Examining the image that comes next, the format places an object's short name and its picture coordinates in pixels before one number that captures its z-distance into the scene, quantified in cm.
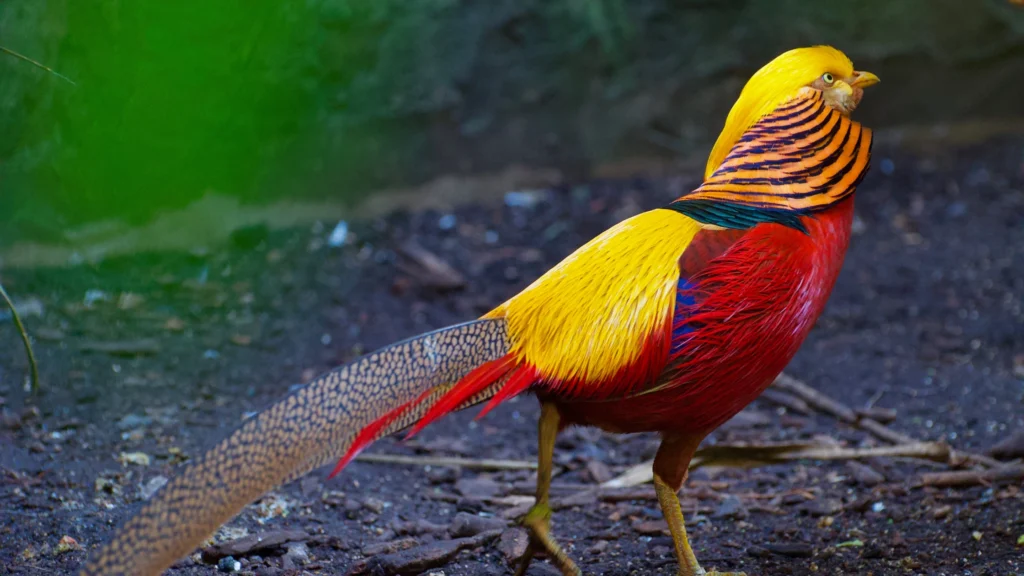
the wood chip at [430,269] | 938
